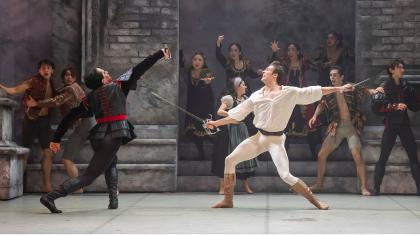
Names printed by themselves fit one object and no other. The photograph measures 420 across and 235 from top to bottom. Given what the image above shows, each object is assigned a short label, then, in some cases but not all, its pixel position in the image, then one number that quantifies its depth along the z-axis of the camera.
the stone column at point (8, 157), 9.79
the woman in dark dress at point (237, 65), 11.94
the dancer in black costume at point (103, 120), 8.08
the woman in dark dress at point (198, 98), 11.82
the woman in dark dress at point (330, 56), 12.30
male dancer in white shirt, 8.36
